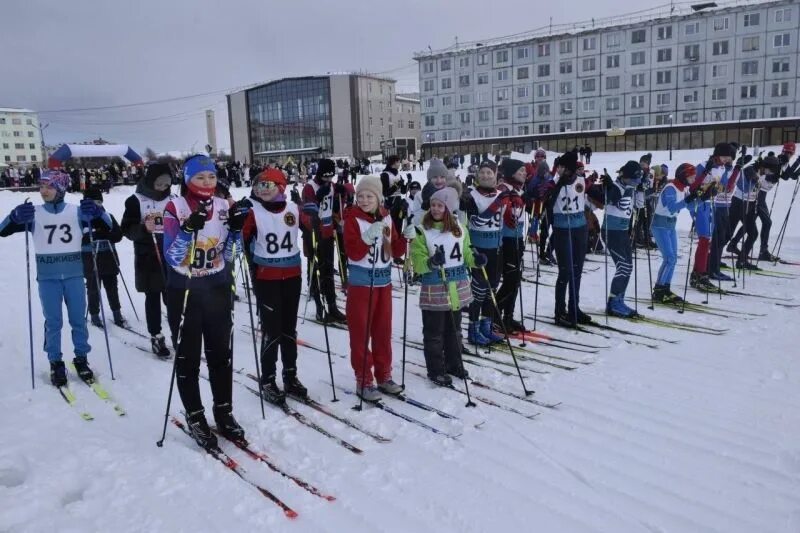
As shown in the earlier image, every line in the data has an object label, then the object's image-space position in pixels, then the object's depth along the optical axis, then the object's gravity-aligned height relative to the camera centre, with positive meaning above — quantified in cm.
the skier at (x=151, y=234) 612 -38
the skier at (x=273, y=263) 468 -57
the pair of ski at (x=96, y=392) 486 -184
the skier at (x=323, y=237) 748 -57
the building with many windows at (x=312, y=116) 7312 +1080
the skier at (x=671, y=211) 786 -38
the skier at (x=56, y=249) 527 -45
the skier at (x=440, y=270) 514 -74
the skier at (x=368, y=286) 487 -83
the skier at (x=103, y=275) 738 -100
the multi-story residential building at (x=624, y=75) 4600 +1027
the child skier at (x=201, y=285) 400 -65
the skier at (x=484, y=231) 627 -47
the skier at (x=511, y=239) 667 -61
